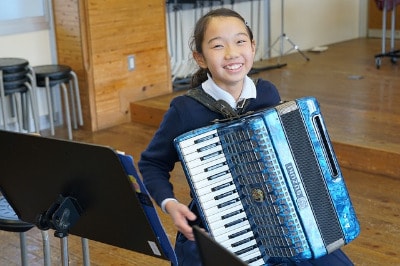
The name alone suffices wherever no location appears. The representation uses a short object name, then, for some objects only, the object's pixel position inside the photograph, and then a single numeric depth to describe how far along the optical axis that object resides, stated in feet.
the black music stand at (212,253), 4.00
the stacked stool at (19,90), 14.35
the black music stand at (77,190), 5.45
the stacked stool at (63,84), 15.21
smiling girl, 6.66
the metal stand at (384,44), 19.97
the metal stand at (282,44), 21.99
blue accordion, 6.02
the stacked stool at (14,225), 7.51
